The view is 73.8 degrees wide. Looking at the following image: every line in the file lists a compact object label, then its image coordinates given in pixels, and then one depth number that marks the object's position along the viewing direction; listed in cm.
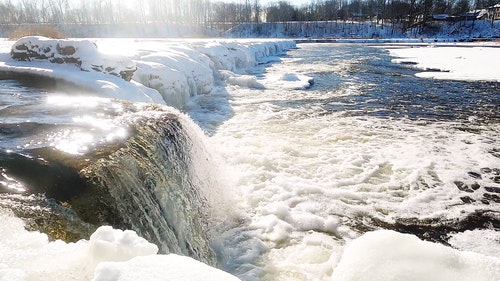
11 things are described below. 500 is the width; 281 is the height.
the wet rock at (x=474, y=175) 609
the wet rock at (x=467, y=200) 525
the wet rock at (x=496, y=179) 593
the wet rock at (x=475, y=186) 568
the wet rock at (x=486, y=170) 627
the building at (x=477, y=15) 6112
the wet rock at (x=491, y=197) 531
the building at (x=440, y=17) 6297
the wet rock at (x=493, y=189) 559
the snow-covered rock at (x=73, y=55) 771
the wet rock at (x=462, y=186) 562
